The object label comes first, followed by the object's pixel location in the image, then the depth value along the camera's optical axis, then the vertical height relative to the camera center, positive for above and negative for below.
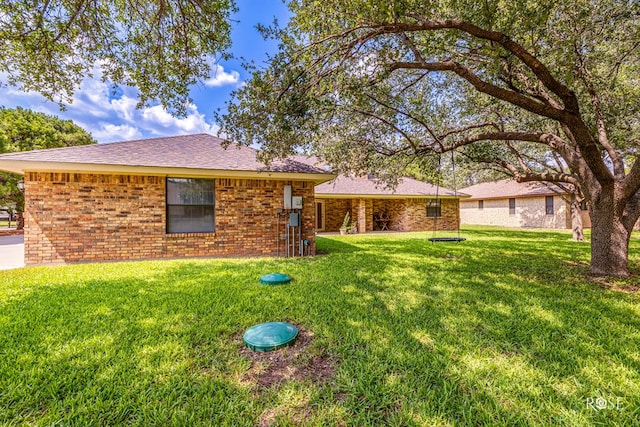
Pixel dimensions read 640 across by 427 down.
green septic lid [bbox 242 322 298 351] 2.78 -1.31
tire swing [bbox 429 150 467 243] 17.05 -0.47
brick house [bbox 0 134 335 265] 6.75 +0.41
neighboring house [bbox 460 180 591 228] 19.64 +0.56
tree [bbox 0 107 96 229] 15.57 +5.41
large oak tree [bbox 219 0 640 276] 4.09 +2.68
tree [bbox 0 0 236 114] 4.66 +3.25
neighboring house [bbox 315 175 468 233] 16.66 +0.46
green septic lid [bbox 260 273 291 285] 5.16 -1.25
